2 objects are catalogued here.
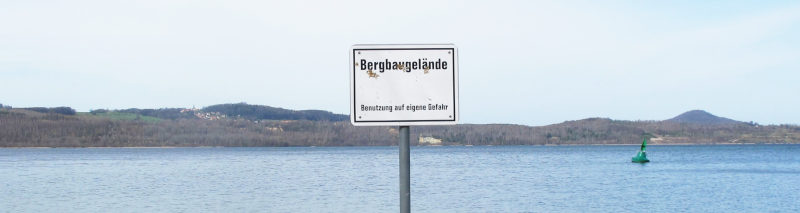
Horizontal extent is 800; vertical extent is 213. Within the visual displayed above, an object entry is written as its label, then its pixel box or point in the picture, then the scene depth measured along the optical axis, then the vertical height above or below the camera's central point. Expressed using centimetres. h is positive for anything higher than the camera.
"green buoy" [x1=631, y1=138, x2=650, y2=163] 14915 +35
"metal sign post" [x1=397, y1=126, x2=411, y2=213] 571 -10
